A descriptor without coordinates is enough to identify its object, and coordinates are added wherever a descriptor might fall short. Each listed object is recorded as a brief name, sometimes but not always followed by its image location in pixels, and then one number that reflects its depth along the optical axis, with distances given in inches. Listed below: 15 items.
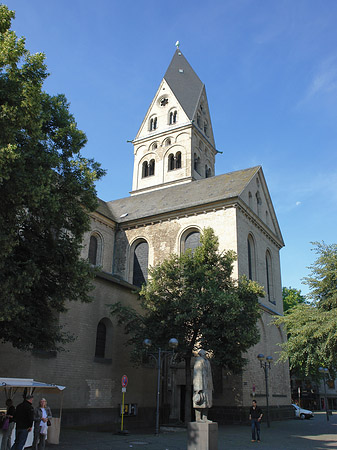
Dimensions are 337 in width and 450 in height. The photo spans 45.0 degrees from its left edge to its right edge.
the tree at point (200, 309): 720.3
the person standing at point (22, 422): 382.0
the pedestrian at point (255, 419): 601.0
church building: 749.3
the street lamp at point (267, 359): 853.2
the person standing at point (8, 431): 405.7
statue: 425.7
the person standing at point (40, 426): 434.6
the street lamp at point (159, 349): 654.5
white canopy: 437.8
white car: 1254.9
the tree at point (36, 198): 433.4
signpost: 638.5
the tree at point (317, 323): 680.4
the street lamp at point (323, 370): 1049.6
